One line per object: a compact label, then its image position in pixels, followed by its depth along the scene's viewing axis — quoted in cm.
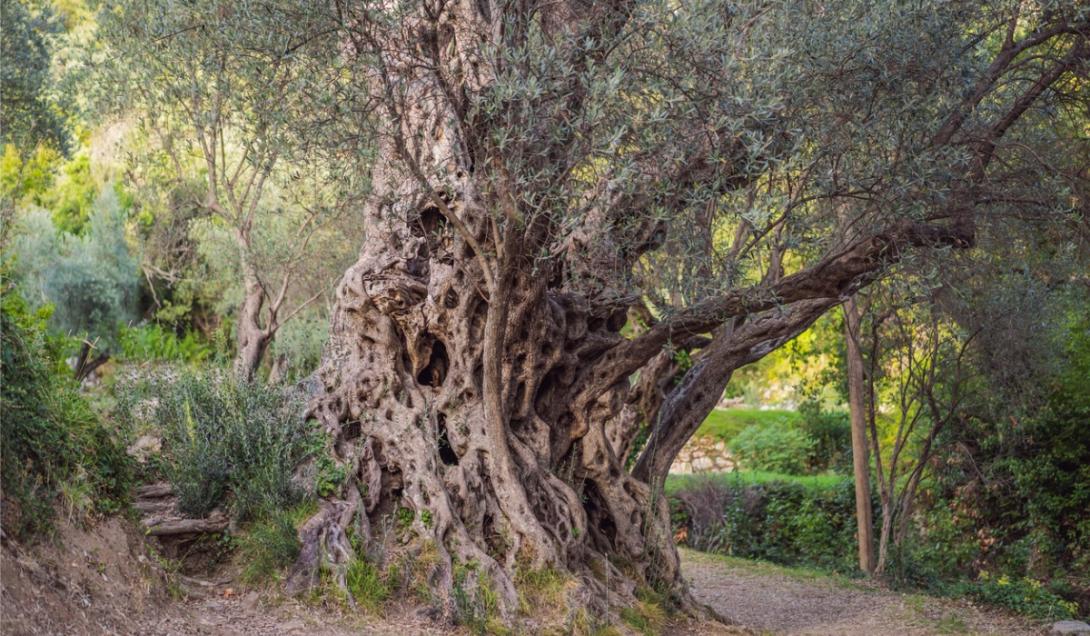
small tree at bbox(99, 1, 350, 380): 828
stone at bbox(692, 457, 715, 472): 2606
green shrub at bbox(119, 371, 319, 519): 925
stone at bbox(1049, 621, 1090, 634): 1159
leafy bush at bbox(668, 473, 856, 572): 1889
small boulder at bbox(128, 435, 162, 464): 1019
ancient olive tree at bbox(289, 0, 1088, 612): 837
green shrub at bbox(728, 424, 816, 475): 2383
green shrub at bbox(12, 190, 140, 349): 2288
